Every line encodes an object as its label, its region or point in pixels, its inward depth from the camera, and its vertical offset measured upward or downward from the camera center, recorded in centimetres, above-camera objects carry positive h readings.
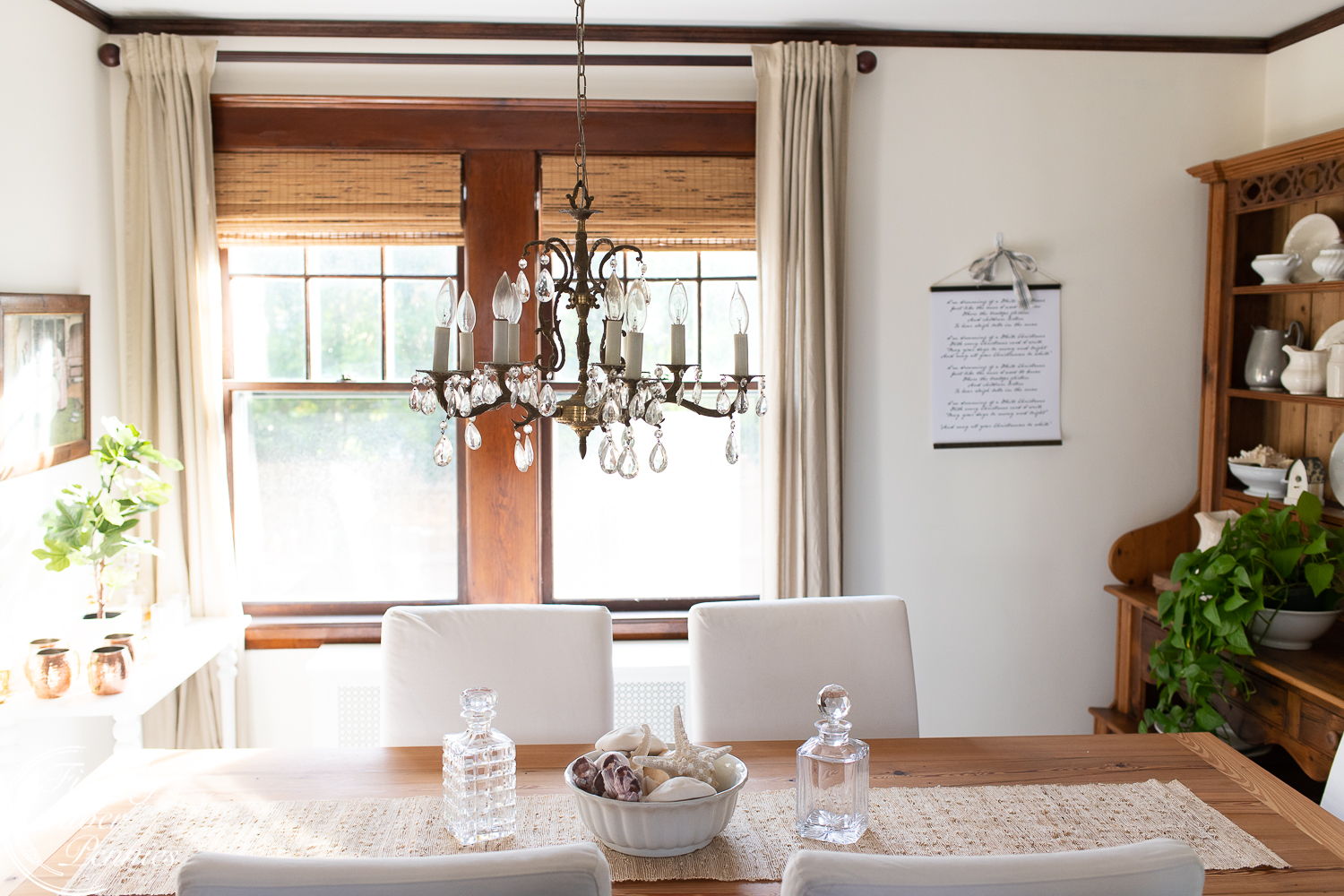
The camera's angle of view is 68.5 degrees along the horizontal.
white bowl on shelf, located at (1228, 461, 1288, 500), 285 -25
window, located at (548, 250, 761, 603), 317 -33
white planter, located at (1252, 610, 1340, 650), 250 -60
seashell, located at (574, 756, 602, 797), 151 -59
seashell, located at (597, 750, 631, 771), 151 -56
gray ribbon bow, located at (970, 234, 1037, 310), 305 +39
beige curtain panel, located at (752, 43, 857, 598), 292 +29
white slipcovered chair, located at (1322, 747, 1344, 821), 176 -72
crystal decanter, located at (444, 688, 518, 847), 153 -60
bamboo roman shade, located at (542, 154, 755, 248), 303 +61
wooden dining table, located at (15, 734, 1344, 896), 161 -69
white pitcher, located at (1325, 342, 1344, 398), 260 +5
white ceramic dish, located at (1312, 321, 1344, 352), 268 +16
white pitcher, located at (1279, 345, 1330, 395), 270 +6
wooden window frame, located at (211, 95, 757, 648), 297 +74
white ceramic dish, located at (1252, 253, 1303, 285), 278 +36
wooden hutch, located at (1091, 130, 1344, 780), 268 +5
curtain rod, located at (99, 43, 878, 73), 291 +100
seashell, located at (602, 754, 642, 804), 147 -58
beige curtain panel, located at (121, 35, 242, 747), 285 +22
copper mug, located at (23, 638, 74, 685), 224 -61
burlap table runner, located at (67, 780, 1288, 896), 147 -69
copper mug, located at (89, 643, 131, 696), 227 -64
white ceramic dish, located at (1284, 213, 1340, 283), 275 +44
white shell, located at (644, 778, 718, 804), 145 -59
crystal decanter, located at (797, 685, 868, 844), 154 -61
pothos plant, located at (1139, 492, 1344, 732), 246 -50
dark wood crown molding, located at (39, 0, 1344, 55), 288 +108
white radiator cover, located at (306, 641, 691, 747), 294 -89
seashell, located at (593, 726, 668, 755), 162 -57
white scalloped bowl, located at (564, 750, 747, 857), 145 -64
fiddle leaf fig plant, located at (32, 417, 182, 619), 239 -29
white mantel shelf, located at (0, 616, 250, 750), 221 -70
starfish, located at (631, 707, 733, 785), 153 -57
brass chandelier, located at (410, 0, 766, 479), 133 +2
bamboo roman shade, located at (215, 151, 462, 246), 298 +60
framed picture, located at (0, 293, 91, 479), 238 +4
